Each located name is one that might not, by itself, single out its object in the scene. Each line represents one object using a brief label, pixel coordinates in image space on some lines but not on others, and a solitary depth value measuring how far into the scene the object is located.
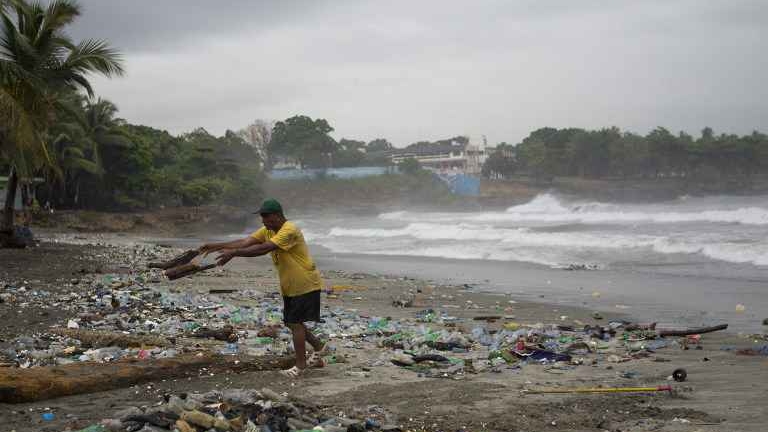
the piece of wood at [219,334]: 7.88
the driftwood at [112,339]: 7.16
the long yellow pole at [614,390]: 5.83
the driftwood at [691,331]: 8.69
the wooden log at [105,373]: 5.09
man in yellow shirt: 6.38
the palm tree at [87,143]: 38.49
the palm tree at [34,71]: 14.52
